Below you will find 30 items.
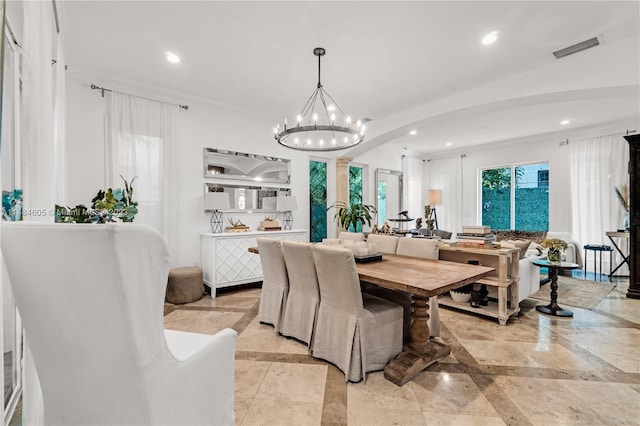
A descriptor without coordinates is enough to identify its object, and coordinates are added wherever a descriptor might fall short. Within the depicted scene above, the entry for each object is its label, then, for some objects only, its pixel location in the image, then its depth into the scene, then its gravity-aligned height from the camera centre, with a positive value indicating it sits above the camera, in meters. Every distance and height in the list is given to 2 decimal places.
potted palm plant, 5.24 -0.01
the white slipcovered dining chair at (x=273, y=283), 2.75 -0.70
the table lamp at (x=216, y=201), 4.11 +0.17
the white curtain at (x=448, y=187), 7.83 +0.71
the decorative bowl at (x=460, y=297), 3.43 -1.00
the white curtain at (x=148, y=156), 3.58 +0.75
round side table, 3.21 -0.90
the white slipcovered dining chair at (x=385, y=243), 3.23 -0.35
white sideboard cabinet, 3.91 -0.66
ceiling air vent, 2.86 +1.69
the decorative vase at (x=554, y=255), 3.25 -0.48
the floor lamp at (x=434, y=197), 7.65 +0.42
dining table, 1.81 -0.46
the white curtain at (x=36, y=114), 1.36 +0.49
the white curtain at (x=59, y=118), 2.15 +0.74
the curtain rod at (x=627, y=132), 5.20 +1.46
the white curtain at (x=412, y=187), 7.72 +0.69
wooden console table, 2.97 -0.66
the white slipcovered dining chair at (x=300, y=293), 2.39 -0.71
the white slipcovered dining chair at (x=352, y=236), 3.64 -0.31
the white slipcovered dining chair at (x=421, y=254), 2.40 -0.42
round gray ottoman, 3.63 -0.93
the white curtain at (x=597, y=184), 5.37 +0.55
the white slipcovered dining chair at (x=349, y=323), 1.99 -0.81
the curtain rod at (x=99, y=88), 3.46 +1.51
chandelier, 2.80 +1.44
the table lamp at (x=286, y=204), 4.79 +0.15
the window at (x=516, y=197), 6.60 +0.37
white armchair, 0.88 -0.35
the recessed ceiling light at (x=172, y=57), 3.03 +1.66
